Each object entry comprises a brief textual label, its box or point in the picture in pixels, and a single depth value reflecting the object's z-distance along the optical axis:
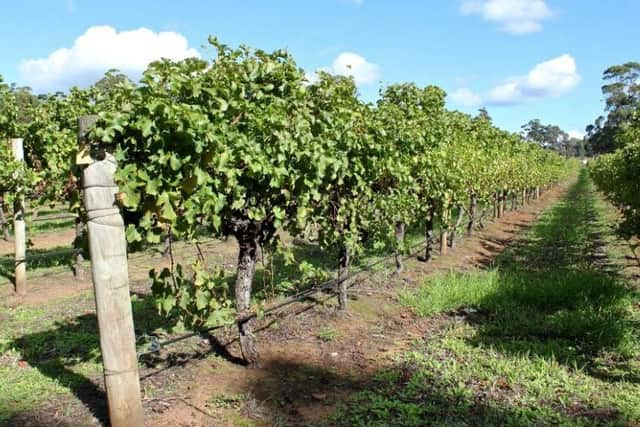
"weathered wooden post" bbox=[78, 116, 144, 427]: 2.88
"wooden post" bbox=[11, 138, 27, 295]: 7.22
